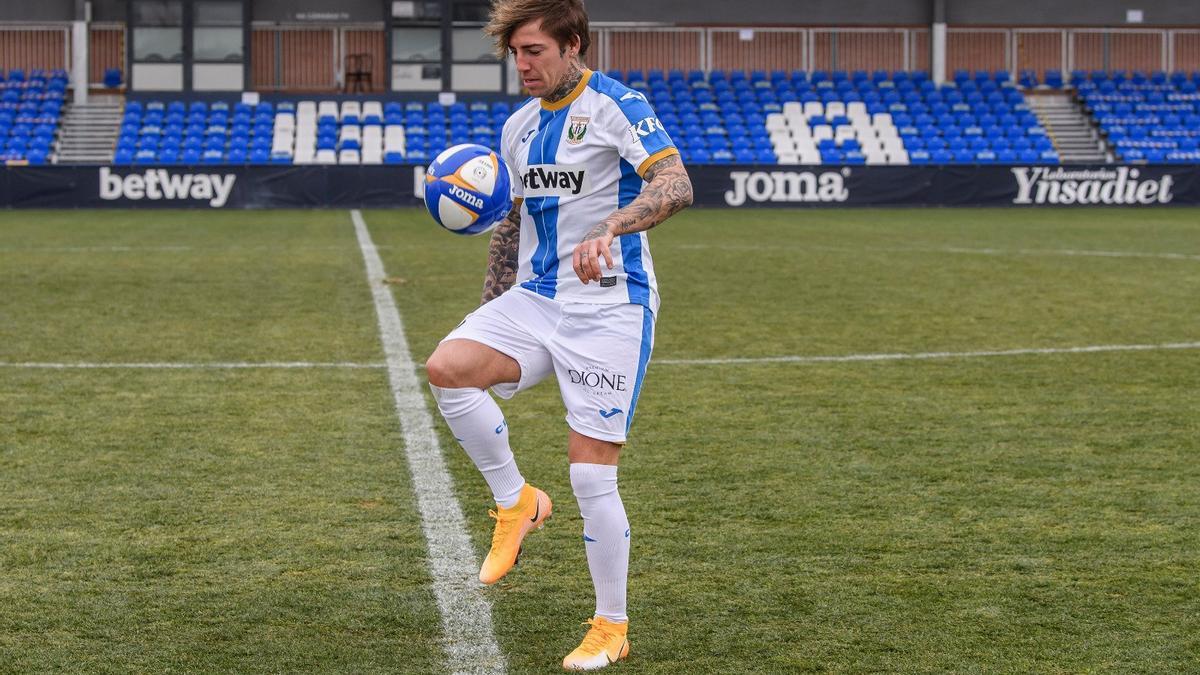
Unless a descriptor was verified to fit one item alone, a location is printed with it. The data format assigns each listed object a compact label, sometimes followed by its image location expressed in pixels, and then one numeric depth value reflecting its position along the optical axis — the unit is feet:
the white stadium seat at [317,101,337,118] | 124.26
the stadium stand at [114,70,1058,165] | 116.47
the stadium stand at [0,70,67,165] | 114.52
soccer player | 13.41
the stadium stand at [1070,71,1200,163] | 123.54
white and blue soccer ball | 14.88
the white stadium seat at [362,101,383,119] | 124.06
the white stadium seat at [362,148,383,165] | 115.03
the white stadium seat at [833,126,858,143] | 122.62
